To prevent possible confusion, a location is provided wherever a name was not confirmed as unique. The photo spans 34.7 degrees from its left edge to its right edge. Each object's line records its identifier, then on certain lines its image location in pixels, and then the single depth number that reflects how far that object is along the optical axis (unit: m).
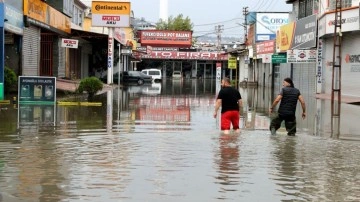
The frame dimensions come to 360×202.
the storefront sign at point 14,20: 25.05
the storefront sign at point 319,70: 37.47
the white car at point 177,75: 98.71
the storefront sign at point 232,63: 56.03
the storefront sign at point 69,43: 33.03
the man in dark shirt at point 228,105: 13.94
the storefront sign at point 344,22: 31.17
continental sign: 46.09
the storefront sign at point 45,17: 29.42
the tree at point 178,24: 125.38
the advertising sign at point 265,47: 49.77
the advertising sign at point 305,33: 38.47
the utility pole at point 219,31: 147.25
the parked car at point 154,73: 72.94
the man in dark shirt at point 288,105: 13.98
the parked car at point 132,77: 59.88
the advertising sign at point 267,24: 60.72
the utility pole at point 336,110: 16.72
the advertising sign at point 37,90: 22.53
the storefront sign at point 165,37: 99.62
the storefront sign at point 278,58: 42.82
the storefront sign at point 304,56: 38.03
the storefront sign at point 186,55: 93.75
